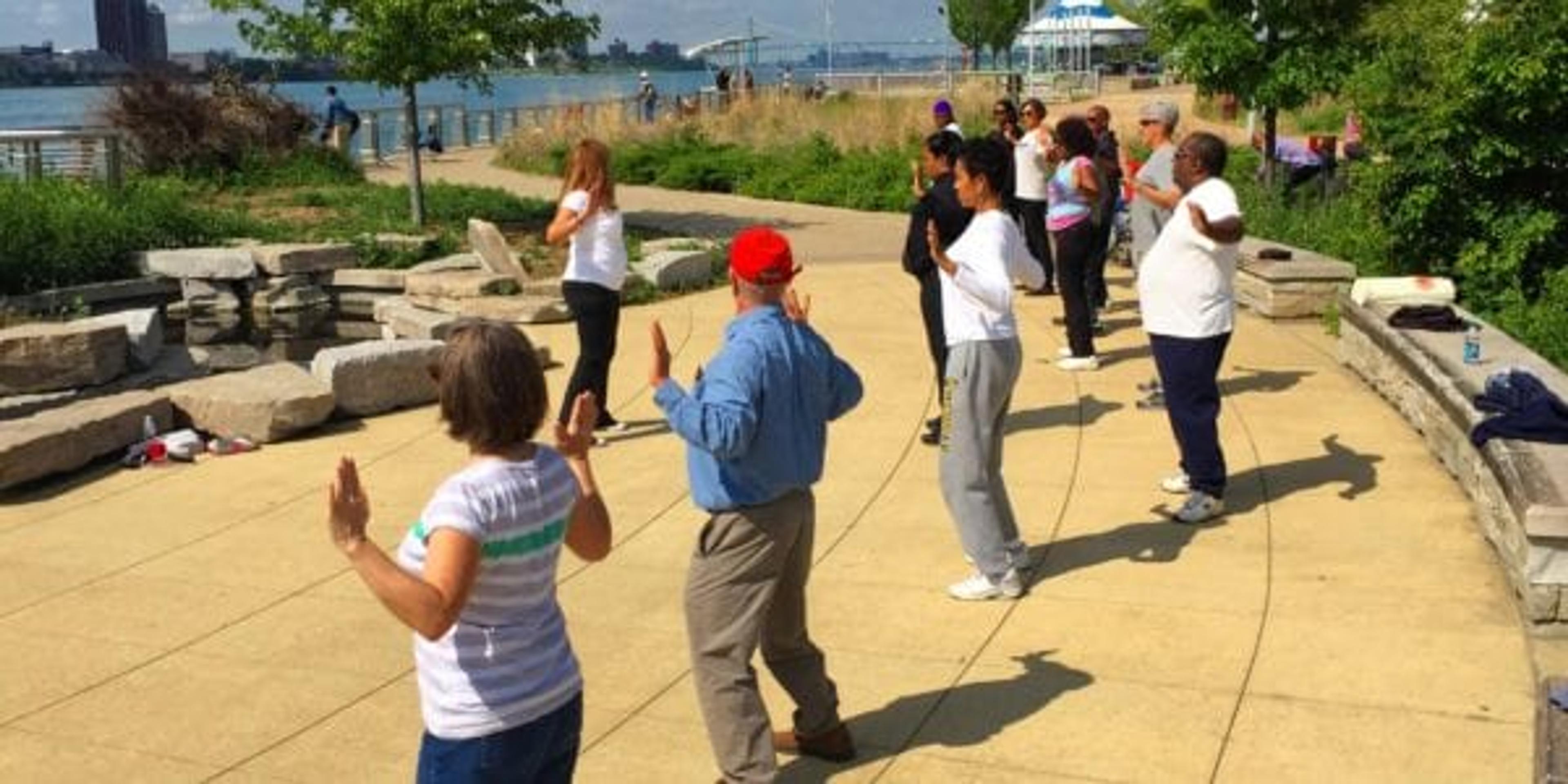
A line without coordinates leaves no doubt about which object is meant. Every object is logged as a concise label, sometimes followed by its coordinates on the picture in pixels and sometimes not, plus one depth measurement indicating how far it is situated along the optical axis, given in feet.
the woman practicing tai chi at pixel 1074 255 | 35.01
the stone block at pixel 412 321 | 38.75
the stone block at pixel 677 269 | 47.83
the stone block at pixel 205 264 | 47.44
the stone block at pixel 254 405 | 30.45
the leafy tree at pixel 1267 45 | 55.47
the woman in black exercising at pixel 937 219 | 25.91
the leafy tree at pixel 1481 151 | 34.83
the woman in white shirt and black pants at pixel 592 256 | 28.07
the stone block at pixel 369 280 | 48.24
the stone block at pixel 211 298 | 47.98
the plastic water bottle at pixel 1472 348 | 26.94
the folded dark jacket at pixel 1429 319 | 30.17
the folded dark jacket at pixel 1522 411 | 21.86
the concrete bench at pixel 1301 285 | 40.70
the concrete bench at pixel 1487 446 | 19.08
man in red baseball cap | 14.37
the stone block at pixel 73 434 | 27.17
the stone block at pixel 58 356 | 34.68
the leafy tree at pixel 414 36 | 54.75
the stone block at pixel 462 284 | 44.55
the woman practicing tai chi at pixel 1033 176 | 42.47
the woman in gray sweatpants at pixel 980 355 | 20.30
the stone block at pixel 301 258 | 47.75
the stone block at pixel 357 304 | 48.29
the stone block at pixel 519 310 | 42.37
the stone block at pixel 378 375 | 32.09
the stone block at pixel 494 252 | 46.06
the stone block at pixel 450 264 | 47.57
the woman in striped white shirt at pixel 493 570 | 10.37
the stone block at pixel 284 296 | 47.65
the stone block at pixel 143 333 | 39.68
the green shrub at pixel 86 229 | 45.06
